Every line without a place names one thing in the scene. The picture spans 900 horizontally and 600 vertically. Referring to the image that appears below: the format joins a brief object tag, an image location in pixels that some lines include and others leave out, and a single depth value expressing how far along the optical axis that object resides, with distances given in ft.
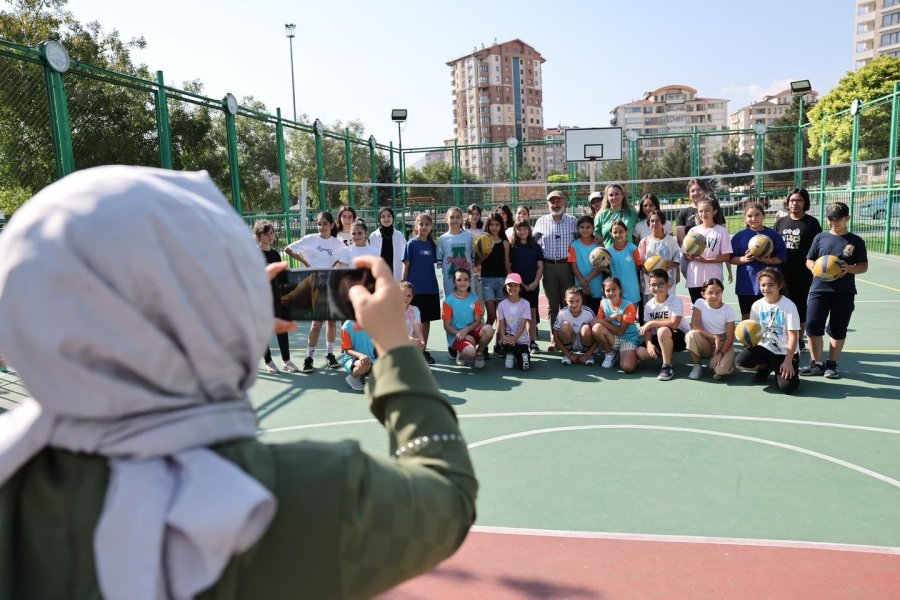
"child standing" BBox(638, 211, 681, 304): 25.72
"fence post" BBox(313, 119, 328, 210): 45.63
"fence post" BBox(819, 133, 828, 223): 62.87
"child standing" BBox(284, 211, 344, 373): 26.37
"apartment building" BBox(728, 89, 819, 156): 435.94
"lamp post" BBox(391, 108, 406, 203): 65.16
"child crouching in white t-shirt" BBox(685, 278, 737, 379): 22.11
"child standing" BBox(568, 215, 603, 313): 26.68
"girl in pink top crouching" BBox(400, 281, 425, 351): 24.66
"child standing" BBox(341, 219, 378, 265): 25.48
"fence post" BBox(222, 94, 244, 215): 33.78
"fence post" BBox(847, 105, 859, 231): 55.16
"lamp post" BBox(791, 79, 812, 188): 63.72
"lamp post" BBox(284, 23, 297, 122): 133.49
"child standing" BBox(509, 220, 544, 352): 27.25
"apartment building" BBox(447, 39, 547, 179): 397.19
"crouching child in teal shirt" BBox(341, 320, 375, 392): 22.18
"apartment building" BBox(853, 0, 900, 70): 286.05
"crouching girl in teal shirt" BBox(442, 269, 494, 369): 25.18
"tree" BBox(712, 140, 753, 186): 214.69
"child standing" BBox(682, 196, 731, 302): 24.41
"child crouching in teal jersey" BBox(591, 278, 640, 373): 24.32
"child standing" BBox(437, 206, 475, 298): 27.29
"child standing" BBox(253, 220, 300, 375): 24.29
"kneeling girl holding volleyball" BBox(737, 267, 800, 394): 20.84
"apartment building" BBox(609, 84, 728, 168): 471.62
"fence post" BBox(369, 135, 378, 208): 57.33
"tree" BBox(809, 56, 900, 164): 72.33
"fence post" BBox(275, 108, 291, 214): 41.29
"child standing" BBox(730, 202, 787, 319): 23.38
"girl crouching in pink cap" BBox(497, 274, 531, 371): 24.64
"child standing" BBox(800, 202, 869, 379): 21.54
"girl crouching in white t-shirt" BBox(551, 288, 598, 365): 24.98
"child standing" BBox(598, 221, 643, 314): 25.93
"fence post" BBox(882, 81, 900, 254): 48.85
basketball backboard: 59.67
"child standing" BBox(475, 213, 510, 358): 27.37
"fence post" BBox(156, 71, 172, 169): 28.17
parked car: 55.01
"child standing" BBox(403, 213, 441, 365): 26.81
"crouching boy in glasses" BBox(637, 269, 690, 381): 23.49
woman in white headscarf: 2.66
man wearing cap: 27.68
